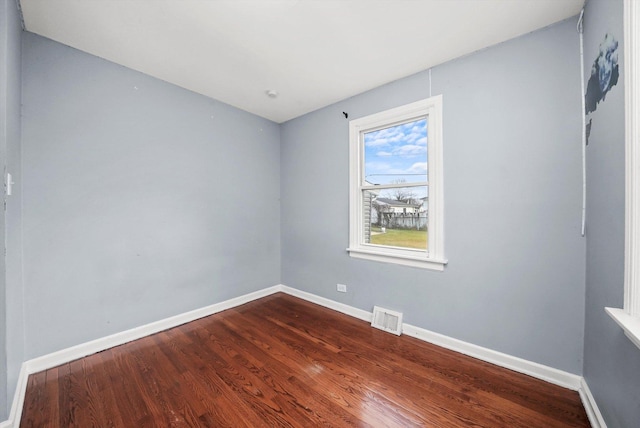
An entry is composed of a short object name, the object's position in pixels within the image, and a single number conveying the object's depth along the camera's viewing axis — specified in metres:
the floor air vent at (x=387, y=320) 2.42
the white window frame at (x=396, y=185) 2.21
